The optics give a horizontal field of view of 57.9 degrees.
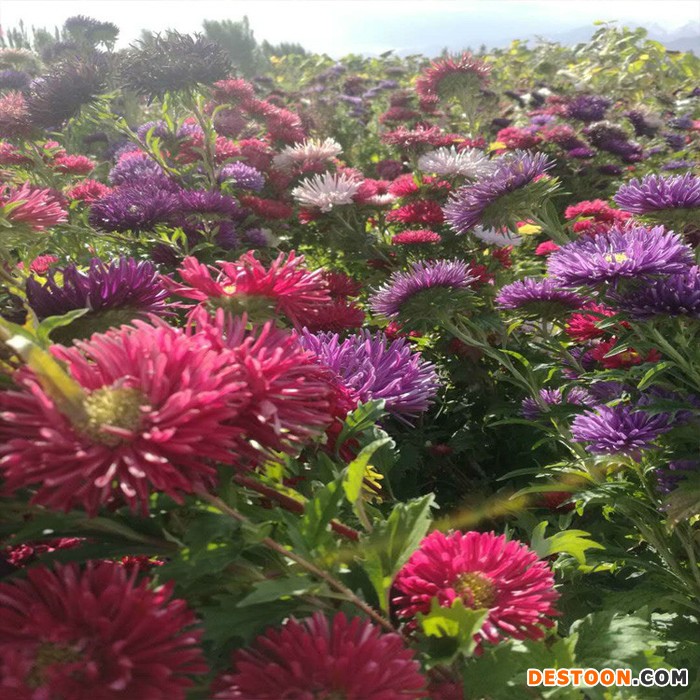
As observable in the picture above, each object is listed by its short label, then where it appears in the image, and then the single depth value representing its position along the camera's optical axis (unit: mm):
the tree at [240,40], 20453
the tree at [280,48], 22328
